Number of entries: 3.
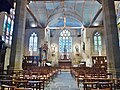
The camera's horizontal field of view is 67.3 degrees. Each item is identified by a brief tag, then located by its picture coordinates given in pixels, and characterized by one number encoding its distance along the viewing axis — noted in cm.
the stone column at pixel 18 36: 485
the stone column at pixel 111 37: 460
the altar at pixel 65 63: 1354
